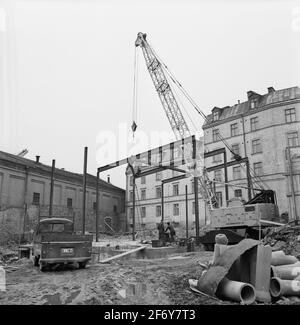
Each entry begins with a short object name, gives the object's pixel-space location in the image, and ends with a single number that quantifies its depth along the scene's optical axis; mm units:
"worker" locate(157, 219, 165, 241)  18016
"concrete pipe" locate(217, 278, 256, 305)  5238
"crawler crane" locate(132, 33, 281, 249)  14391
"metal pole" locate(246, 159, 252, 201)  20156
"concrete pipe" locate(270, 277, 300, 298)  5703
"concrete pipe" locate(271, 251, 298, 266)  6918
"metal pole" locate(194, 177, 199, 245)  16438
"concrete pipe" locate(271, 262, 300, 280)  6252
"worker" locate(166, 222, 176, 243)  18217
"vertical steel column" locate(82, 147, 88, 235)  20066
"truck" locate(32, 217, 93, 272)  9859
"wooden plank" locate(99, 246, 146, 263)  12391
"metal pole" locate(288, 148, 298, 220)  27297
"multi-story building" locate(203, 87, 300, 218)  31781
